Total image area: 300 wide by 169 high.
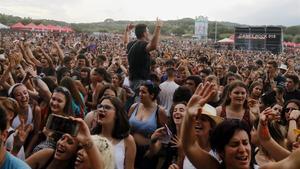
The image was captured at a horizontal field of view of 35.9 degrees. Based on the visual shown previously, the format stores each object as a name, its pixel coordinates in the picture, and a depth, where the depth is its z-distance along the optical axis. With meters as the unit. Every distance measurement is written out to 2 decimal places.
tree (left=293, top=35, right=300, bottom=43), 73.31
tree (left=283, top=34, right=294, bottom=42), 75.50
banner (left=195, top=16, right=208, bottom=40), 59.24
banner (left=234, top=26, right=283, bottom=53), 33.43
